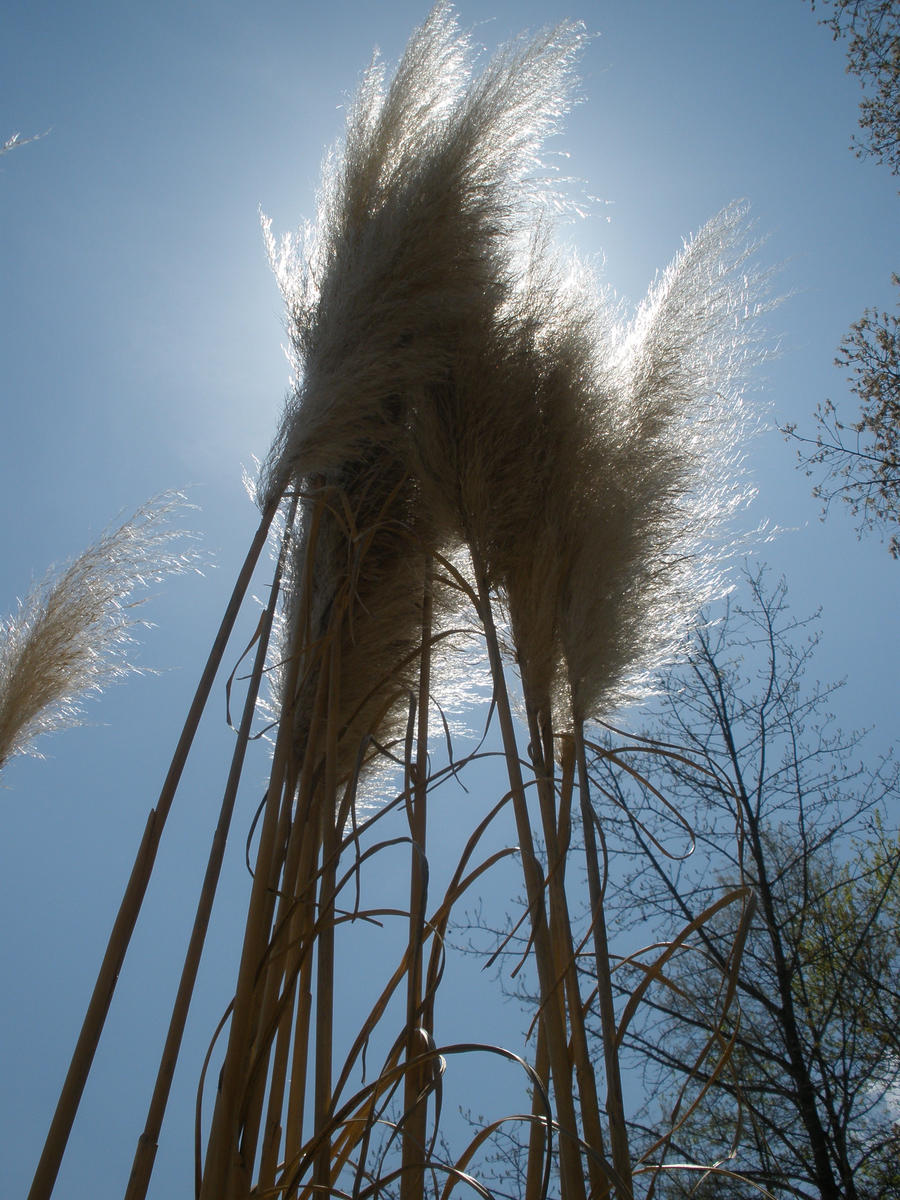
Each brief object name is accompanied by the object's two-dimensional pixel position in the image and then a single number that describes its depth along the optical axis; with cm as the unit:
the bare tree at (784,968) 253
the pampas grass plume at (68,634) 168
